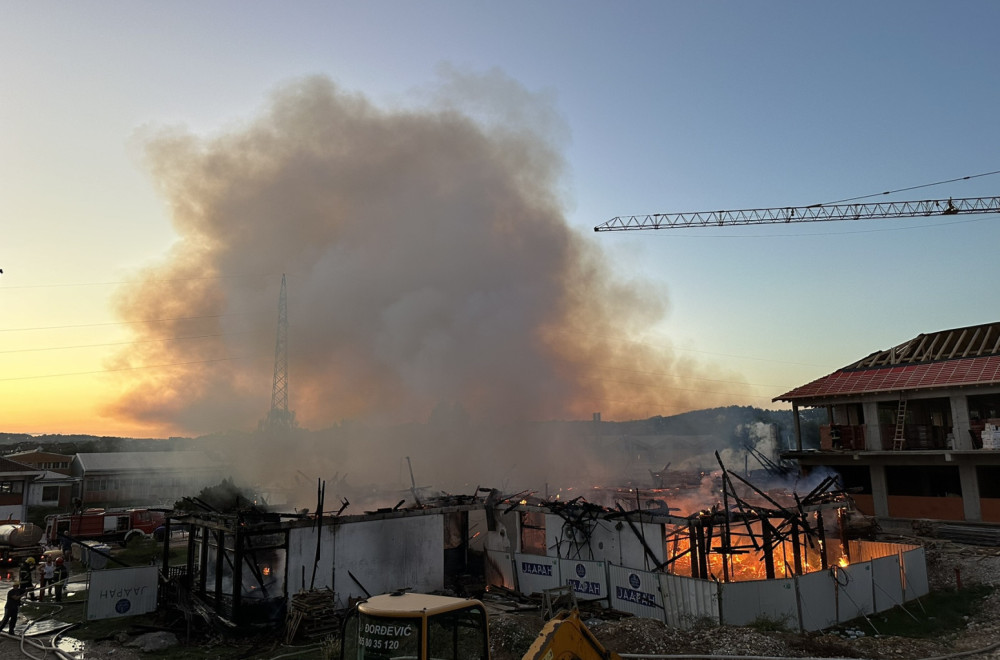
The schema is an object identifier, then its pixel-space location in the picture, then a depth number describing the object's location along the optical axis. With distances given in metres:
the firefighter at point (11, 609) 18.25
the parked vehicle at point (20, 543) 31.88
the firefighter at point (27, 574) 23.47
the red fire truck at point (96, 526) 36.44
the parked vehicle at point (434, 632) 7.67
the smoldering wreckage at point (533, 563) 17.59
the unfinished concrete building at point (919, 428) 31.92
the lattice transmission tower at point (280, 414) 49.78
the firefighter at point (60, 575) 23.34
